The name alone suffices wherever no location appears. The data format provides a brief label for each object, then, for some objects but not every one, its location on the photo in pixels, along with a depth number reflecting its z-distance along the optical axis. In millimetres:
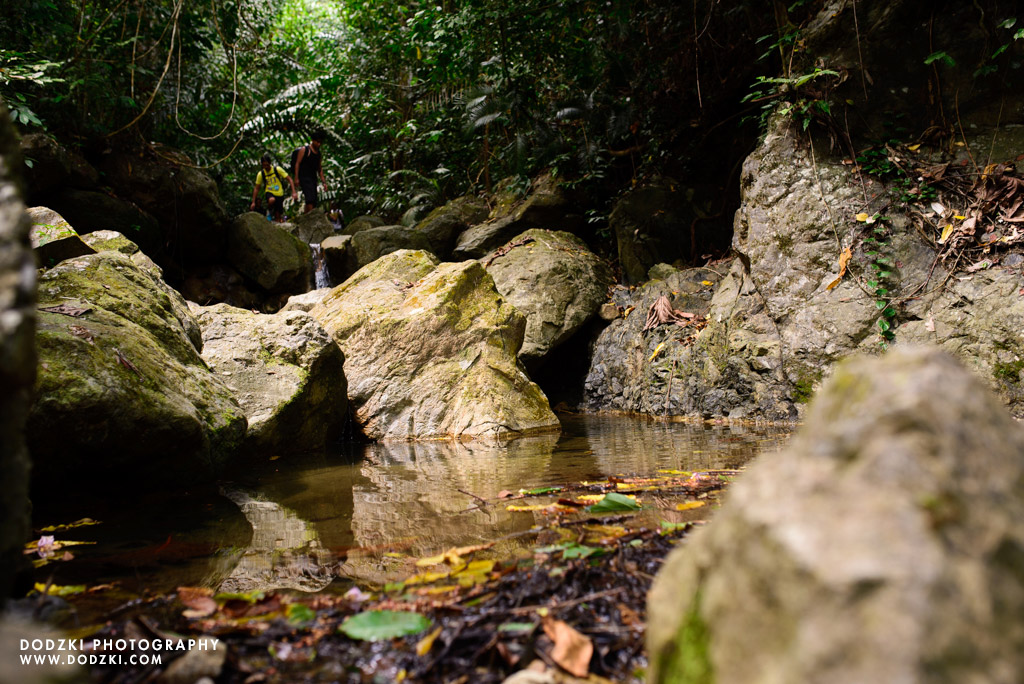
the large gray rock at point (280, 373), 4625
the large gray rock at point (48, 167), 8078
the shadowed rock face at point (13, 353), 1031
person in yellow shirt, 13275
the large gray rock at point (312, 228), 15008
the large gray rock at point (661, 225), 9695
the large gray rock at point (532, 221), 11078
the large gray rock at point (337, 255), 11891
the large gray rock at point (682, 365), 5945
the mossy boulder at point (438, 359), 5992
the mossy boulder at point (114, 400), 2689
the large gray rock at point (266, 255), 11250
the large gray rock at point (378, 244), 11570
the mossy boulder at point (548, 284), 8398
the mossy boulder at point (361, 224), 14320
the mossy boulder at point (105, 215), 8938
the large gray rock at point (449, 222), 12242
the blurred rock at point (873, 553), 664
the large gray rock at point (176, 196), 9875
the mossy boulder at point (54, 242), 5473
